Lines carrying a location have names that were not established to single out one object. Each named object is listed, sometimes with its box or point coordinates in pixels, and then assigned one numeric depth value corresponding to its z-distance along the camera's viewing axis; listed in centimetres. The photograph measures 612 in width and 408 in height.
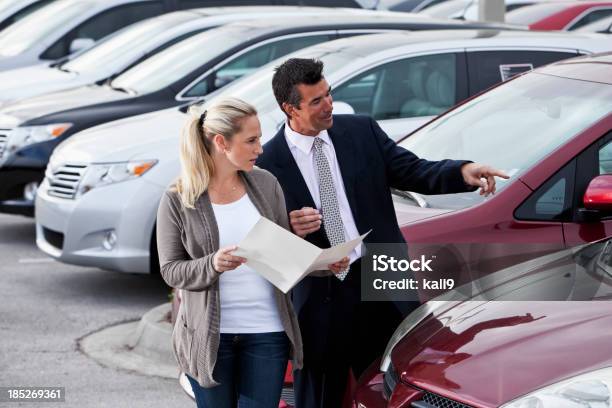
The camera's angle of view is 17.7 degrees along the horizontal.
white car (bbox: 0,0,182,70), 2119
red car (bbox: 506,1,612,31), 2328
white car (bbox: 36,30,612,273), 1205
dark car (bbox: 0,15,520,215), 1487
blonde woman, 605
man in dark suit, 667
